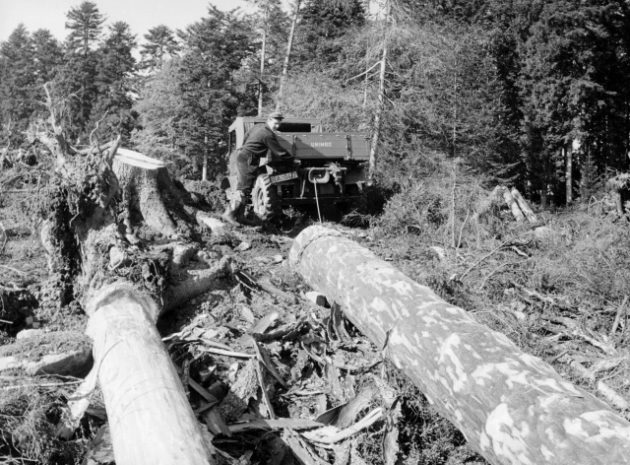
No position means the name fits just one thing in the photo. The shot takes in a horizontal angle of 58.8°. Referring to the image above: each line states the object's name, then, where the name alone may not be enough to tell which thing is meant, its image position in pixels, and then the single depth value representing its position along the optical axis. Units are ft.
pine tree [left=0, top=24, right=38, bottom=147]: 115.03
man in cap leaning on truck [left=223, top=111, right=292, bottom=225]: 31.22
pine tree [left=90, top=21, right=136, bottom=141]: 106.01
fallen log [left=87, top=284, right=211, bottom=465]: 9.83
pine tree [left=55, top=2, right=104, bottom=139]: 115.96
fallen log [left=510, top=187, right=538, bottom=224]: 32.49
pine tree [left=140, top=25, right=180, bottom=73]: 133.08
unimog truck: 32.07
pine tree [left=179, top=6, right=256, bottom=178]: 97.50
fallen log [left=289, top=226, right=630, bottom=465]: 10.05
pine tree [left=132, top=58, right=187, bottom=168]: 93.30
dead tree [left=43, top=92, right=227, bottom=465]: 10.21
